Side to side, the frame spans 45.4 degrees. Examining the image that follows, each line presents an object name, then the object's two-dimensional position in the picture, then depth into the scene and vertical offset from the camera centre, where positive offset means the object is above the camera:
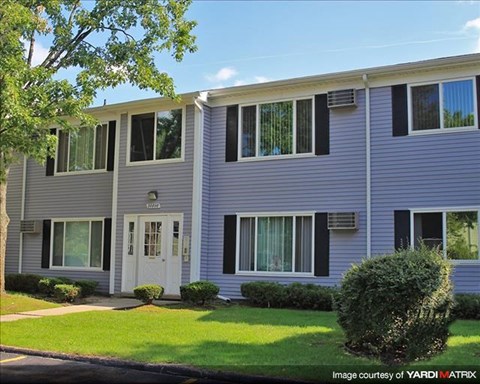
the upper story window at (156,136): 16.75 +3.10
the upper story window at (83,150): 18.31 +2.89
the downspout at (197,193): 15.85 +1.33
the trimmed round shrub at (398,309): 7.90 -0.91
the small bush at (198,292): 13.97 -1.24
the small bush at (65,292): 14.74 -1.37
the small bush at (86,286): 15.98 -1.32
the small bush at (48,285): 15.69 -1.26
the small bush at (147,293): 13.89 -1.28
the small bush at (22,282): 16.81 -1.30
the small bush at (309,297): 13.57 -1.30
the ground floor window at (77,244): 18.06 -0.14
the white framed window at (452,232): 13.23 +0.29
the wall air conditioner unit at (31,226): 19.03 +0.41
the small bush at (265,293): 14.09 -1.28
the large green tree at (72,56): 12.25 +4.39
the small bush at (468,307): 12.02 -1.31
